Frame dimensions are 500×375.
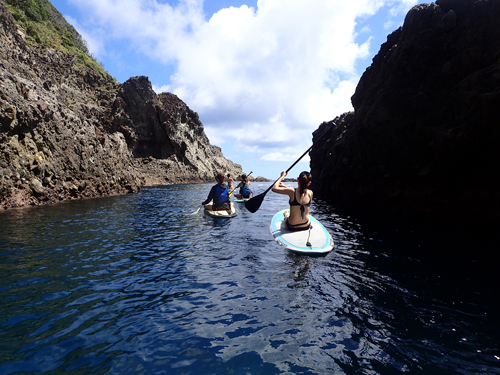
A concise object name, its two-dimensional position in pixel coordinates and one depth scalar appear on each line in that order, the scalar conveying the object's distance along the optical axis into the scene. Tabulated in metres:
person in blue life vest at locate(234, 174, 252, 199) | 19.09
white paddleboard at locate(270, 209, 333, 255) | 7.29
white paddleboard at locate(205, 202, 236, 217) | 12.97
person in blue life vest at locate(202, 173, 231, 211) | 13.06
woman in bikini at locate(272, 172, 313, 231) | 7.85
